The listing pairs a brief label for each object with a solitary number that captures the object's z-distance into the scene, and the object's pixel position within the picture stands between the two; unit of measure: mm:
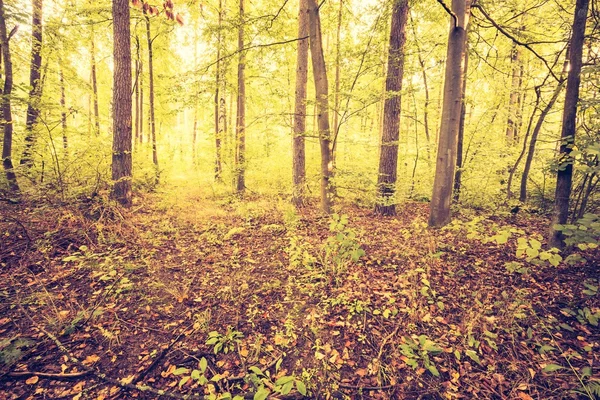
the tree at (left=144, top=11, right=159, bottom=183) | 11641
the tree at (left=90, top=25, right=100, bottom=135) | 14234
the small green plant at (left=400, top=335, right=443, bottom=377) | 2817
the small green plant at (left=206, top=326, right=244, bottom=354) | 3094
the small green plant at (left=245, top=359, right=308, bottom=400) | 2402
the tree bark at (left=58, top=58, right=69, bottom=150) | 7625
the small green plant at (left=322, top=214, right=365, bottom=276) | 4466
